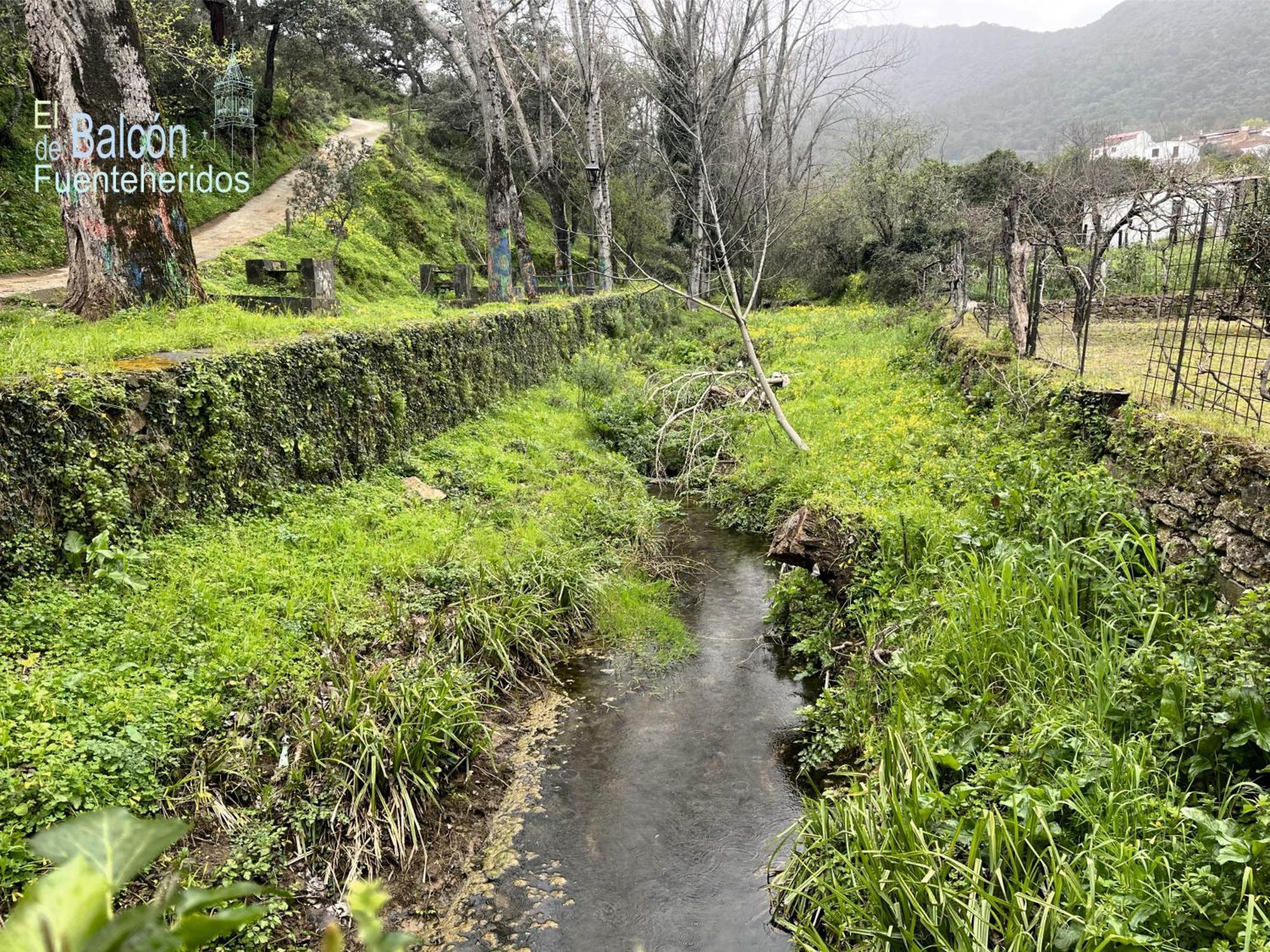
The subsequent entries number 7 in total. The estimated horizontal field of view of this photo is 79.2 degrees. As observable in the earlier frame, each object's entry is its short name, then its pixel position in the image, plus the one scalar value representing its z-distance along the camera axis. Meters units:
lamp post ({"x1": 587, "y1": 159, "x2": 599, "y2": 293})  21.18
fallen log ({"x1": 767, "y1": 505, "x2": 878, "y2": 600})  6.91
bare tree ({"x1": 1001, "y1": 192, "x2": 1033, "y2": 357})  10.26
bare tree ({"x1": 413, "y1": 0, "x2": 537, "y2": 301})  15.09
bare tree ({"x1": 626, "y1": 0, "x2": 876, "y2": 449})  12.41
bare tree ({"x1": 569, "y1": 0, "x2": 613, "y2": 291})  19.80
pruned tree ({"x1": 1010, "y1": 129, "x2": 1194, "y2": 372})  8.62
